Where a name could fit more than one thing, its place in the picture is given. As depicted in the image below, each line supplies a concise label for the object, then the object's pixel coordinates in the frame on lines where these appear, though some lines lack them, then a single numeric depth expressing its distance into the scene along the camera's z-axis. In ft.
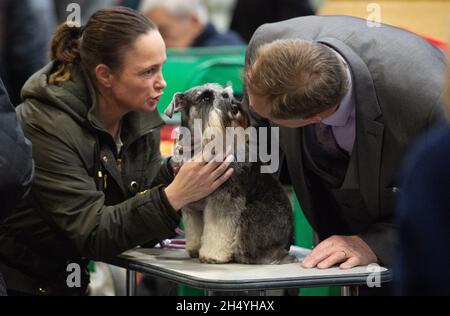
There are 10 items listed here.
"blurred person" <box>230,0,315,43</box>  42.60
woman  16.92
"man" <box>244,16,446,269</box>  15.94
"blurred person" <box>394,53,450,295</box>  7.93
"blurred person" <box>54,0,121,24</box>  36.65
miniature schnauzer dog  16.47
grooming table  15.31
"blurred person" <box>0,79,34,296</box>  13.69
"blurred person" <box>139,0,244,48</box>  40.75
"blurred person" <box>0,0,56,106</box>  31.71
